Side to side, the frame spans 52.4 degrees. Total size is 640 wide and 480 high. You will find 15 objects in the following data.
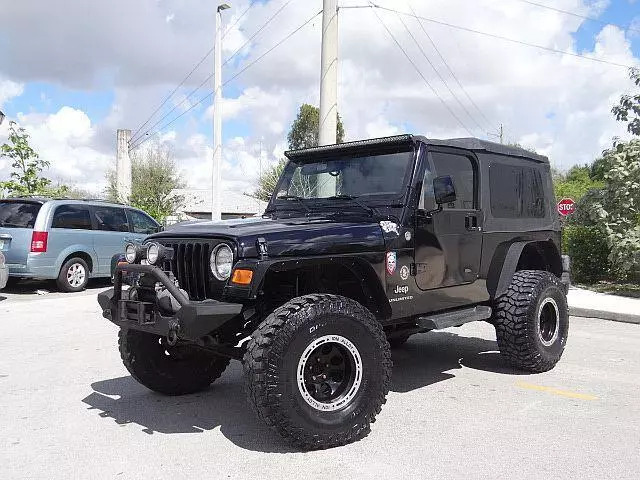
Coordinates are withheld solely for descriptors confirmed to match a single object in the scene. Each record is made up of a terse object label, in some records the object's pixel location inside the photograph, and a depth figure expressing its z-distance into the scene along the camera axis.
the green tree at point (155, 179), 37.69
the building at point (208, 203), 47.16
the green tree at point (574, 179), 29.30
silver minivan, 11.37
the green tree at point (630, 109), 12.62
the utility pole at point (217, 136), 17.91
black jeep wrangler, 4.05
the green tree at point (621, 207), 11.72
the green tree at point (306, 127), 46.53
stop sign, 14.09
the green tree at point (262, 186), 31.84
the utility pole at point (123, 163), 32.06
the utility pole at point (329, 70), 13.12
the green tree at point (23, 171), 17.17
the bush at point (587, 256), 13.55
